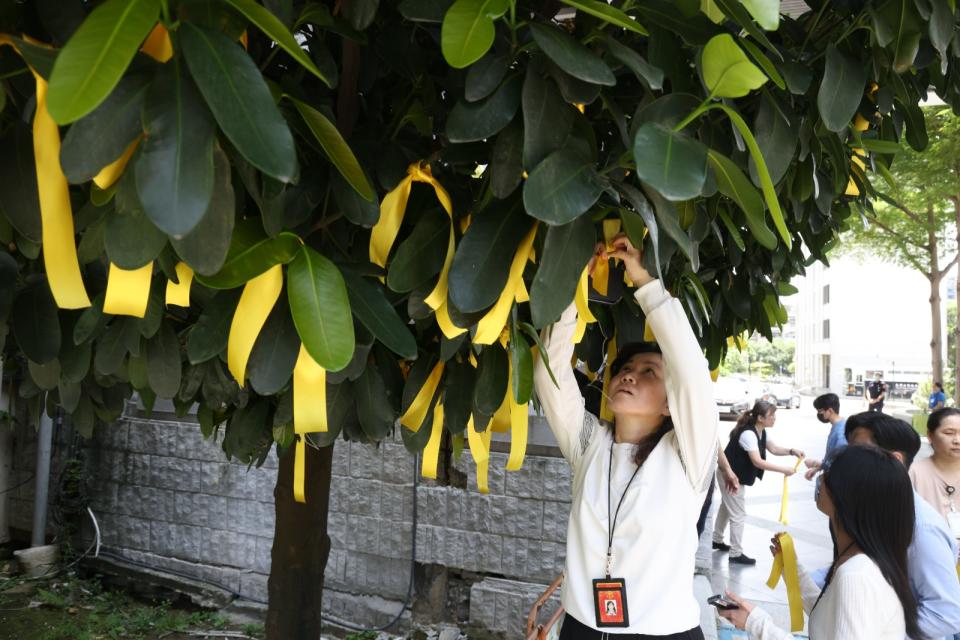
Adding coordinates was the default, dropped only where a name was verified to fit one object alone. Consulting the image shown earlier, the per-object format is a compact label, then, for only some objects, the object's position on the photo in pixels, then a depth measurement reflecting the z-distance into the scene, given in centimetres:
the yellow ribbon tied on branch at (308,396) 84
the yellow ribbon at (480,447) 137
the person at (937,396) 1158
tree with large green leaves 58
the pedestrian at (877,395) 1105
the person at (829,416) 466
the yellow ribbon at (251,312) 80
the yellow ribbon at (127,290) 74
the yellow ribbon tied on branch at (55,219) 71
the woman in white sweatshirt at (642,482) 146
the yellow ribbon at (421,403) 122
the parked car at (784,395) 2551
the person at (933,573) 186
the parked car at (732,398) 1669
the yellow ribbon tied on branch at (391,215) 101
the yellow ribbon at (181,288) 81
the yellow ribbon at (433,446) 131
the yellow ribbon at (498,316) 91
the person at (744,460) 540
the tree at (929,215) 871
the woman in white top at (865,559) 168
